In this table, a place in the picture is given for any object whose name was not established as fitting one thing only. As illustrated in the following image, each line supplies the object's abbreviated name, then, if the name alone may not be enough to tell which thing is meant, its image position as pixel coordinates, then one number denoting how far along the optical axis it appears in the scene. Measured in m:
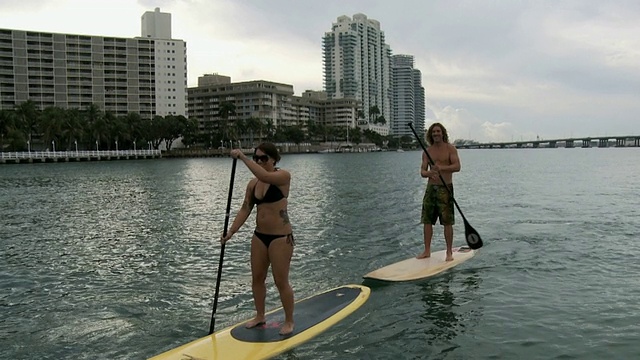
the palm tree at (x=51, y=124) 136.50
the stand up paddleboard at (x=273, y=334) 6.96
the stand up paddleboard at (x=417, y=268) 11.17
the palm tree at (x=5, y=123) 126.75
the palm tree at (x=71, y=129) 141.12
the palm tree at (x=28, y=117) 134.25
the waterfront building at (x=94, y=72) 176.88
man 11.20
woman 6.88
